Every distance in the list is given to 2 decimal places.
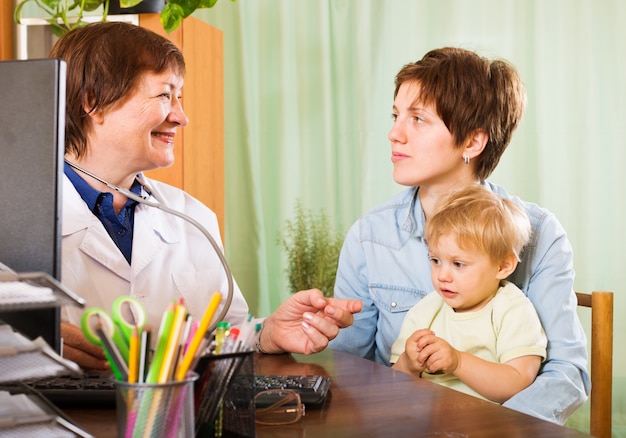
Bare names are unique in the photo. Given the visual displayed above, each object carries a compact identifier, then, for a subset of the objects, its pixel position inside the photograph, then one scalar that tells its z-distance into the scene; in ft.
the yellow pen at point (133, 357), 2.13
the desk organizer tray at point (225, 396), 2.43
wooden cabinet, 9.85
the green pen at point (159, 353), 2.14
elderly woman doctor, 5.23
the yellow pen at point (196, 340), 2.19
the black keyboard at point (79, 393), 3.05
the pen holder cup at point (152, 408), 2.12
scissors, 2.16
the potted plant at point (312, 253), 11.34
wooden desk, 2.74
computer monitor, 2.43
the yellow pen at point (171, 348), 2.14
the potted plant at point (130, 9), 9.05
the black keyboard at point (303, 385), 3.11
